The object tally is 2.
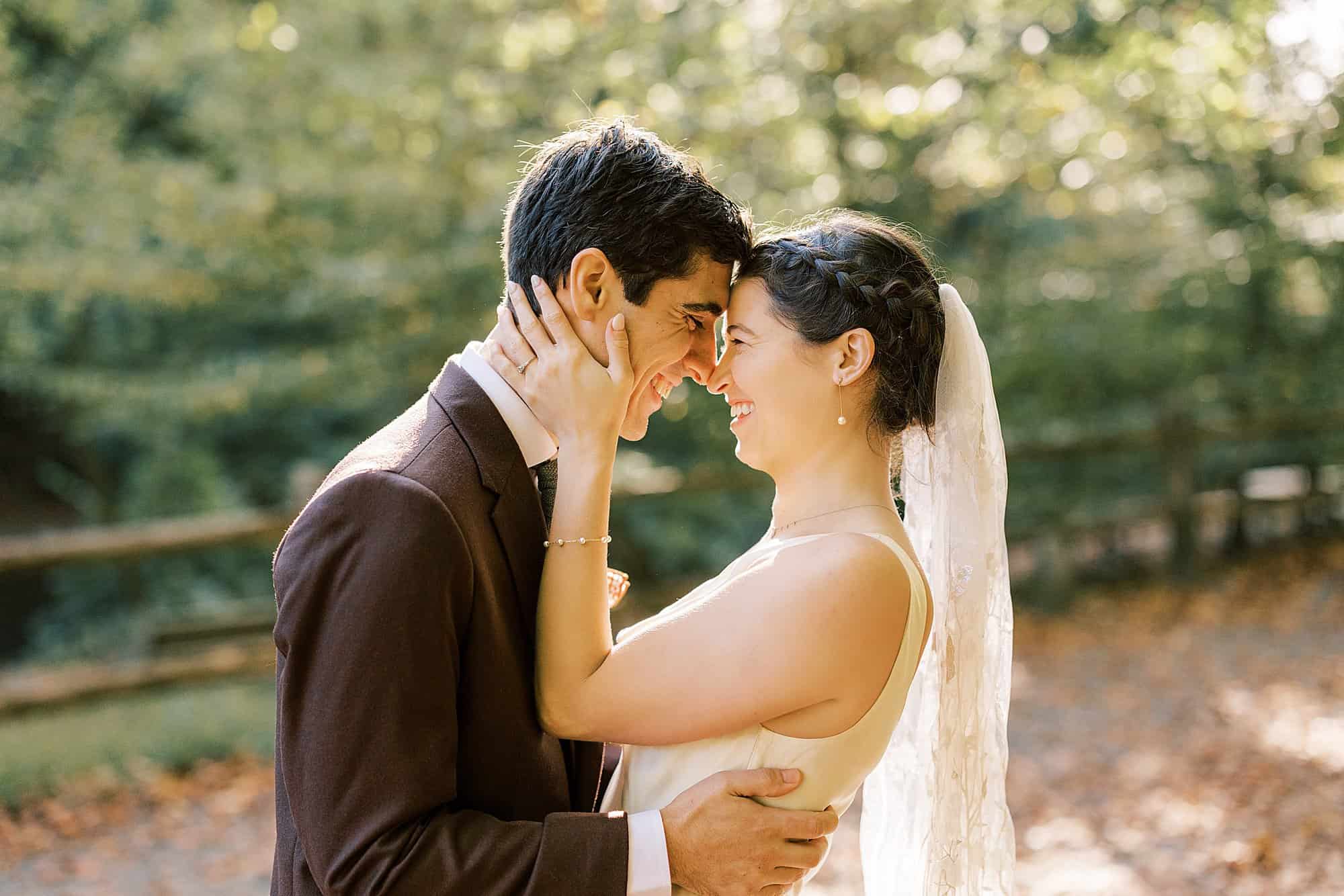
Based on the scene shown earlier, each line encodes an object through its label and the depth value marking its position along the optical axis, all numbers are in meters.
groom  1.57
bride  1.82
